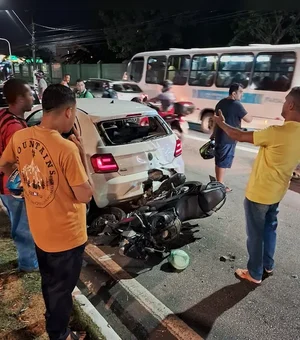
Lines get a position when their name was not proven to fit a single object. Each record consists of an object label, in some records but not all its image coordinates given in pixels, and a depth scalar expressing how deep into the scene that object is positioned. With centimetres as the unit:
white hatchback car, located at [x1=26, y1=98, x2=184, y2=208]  409
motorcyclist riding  818
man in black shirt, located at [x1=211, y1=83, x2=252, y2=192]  526
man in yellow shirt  274
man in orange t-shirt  195
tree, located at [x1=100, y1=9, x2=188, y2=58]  2339
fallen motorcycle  414
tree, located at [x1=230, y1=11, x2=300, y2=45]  1706
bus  996
